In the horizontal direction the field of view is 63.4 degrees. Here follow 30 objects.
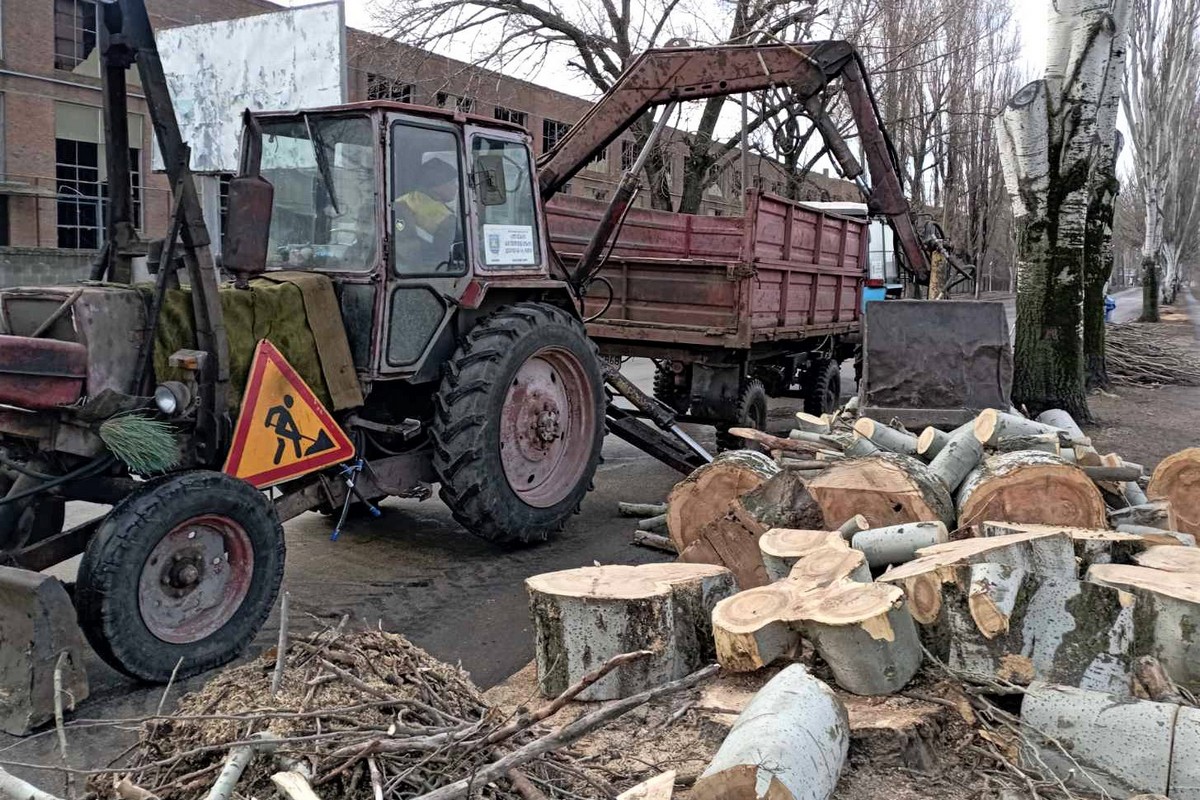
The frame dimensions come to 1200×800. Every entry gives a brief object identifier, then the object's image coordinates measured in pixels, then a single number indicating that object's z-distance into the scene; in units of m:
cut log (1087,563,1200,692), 3.06
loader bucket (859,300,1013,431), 7.37
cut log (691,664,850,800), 2.39
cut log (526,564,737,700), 3.52
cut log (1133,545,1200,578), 3.48
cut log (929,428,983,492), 4.96
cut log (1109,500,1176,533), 4.59
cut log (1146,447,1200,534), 4.96
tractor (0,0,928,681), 3.87
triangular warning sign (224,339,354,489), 4.35
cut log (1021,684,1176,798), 2.73
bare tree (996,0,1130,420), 8.67
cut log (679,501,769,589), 4.29
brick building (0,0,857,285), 21.34
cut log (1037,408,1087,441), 7.02
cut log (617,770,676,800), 2.32
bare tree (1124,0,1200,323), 26.02
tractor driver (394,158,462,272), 5.18
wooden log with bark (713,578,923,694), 3.15
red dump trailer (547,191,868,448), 7.93
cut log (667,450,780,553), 5.13
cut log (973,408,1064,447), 5.35
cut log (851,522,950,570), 4.00
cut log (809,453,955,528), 4.52
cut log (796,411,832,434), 6.78
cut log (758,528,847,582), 3.90
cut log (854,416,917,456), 5.77
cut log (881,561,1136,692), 3.17
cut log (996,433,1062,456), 5.20
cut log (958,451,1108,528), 4.30
